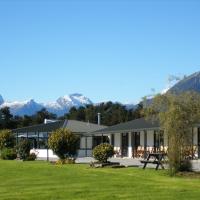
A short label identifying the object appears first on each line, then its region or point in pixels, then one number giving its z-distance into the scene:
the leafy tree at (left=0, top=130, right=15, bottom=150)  47.56
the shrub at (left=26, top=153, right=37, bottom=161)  41.39
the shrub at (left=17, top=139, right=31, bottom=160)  41.69
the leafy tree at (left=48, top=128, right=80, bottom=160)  35.81
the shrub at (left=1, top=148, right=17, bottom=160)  43.50
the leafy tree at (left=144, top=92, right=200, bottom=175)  22.75
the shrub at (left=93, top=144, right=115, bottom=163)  31.55
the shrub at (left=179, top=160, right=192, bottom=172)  23.00
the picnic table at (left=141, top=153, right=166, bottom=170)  25.62
